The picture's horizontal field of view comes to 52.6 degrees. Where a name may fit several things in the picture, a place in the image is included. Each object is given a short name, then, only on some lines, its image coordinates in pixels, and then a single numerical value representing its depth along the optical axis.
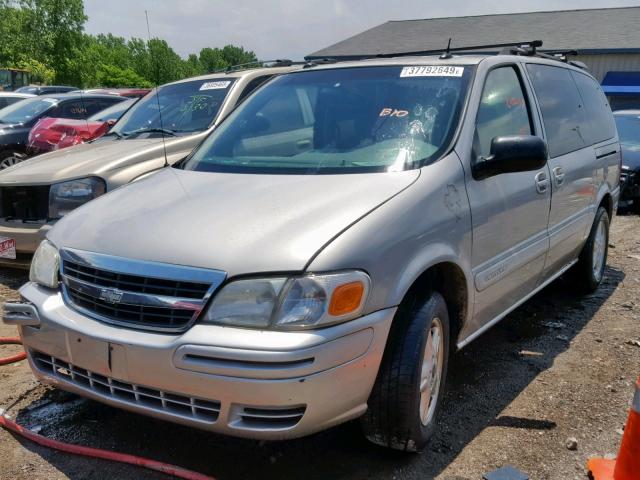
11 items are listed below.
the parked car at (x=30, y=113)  10.05
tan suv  5.15
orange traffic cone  2.62
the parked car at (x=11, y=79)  31.66
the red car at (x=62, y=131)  8.24
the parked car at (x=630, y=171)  10.06
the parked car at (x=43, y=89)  21.89
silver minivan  2.43
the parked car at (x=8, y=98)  14.26
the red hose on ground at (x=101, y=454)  2.74
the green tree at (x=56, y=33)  45.38
